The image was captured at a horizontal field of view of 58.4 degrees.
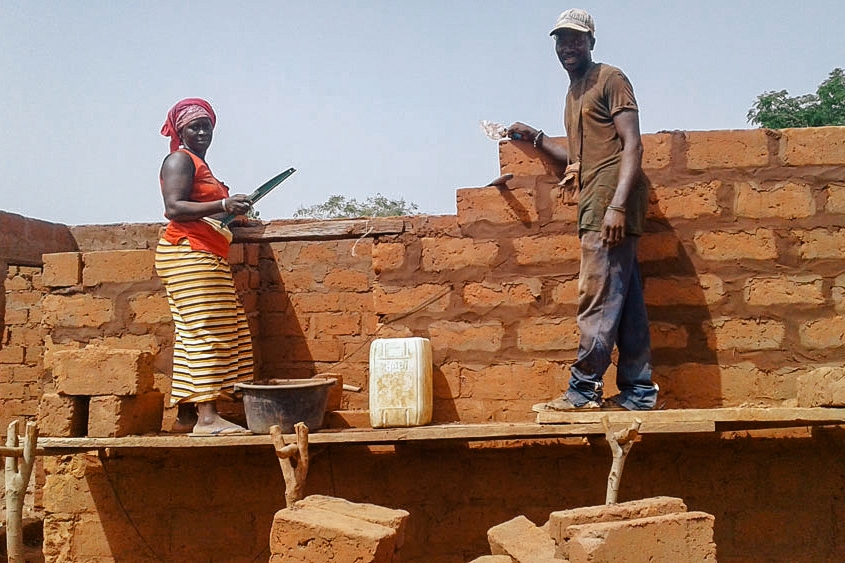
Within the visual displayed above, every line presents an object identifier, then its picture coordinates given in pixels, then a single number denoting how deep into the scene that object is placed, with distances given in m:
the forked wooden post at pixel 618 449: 3.28
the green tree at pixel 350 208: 23.48
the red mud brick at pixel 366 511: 3.23
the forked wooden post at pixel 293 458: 3.43
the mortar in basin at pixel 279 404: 3.81
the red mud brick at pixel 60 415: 3.99
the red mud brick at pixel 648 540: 2.74
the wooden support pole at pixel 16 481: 3.55
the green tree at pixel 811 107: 13.73
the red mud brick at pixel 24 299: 8.10
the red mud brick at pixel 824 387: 3.48
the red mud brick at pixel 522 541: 2.97
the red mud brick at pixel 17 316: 8.12
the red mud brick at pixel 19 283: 8.08
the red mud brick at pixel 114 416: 3.96
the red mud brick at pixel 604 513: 2.89
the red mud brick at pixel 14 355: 8.20
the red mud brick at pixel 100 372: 4.00
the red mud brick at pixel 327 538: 3.03
